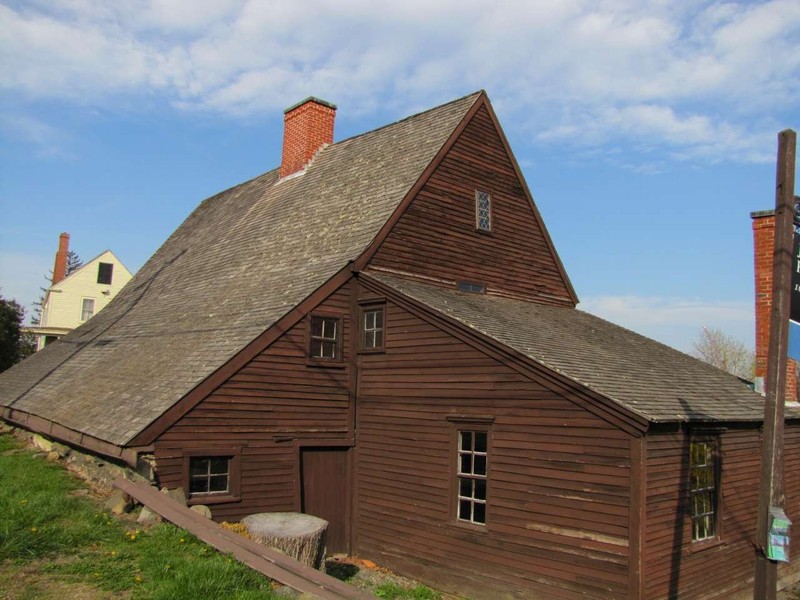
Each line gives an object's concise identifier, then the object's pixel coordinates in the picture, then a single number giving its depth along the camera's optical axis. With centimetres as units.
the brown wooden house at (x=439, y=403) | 1017
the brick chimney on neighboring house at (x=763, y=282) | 1452
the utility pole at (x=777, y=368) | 725
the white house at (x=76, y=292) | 4269
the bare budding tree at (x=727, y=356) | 5531
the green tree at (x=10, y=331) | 3684
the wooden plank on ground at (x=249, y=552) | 754
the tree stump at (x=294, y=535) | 929
